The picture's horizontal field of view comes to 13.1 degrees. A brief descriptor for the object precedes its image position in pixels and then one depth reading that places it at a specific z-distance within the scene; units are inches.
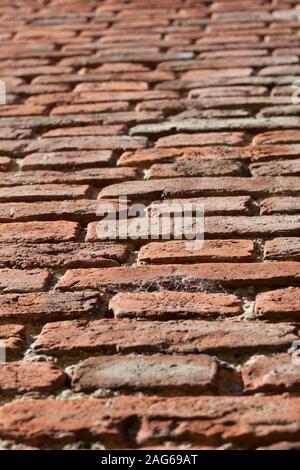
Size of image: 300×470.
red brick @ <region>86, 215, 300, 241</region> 103.9
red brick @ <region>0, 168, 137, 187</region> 114.1
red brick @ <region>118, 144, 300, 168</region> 116.4
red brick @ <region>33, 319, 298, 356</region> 90.8
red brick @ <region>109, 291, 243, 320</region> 94.3
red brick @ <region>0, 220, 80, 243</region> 105.1
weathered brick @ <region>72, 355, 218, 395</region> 87.5
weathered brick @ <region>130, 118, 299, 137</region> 122.6
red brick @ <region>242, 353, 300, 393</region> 87.1
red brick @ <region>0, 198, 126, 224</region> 108.1
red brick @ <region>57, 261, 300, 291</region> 97.8
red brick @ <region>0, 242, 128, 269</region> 101.6
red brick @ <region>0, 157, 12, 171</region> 118.4
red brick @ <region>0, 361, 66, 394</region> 88.6
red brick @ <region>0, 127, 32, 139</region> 124.4
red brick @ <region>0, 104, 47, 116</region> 130.0
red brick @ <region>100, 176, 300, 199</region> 110.1
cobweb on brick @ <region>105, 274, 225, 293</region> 97.3
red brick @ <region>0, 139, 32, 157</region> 121.1
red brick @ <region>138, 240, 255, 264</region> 101.1
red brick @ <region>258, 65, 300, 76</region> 135.9
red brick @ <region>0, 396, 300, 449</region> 83.7
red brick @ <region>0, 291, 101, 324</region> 95.5
